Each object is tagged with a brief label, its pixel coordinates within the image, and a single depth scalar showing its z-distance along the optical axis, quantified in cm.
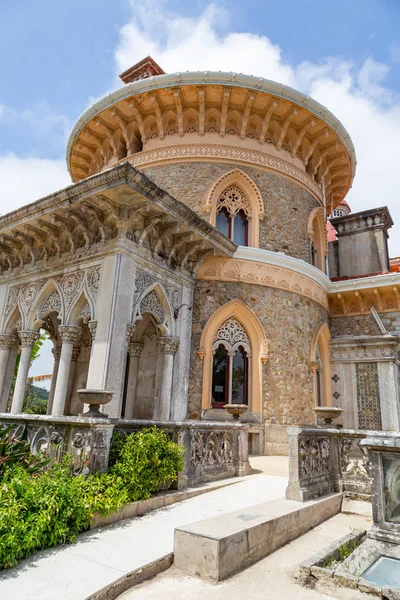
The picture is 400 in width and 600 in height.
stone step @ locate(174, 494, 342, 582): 345
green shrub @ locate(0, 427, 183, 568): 356
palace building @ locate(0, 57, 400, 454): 873
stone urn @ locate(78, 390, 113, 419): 562
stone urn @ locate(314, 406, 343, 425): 707
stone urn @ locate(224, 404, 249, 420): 822
